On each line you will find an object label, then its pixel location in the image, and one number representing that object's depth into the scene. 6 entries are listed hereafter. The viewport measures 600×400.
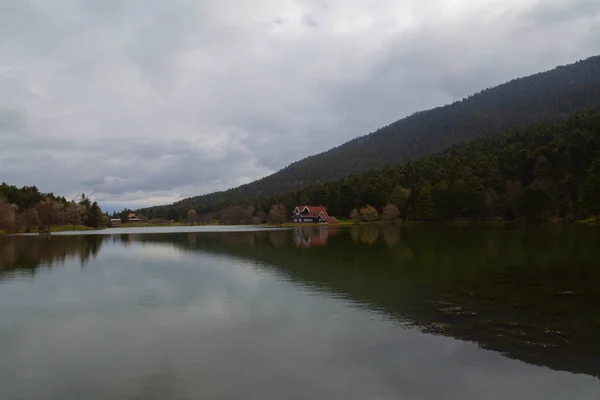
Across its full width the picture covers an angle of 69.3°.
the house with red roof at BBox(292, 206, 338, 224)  155.00
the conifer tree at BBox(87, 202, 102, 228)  160.00
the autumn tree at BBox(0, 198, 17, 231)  107.25
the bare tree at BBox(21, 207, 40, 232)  120.88
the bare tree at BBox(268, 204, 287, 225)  159.88
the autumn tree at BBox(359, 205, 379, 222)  137.00
